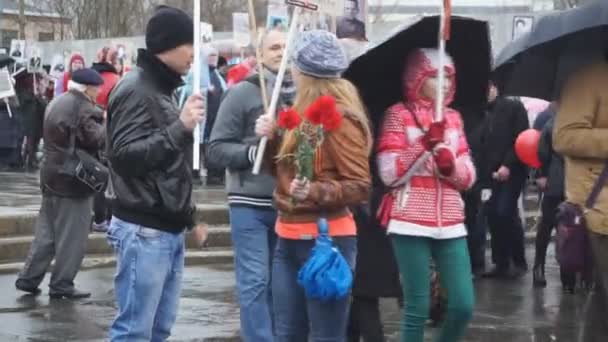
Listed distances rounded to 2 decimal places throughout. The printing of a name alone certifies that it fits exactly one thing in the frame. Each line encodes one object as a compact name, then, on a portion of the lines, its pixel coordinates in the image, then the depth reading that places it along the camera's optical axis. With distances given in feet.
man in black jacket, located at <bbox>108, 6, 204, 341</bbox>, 25.50
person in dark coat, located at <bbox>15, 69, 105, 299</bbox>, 45.60
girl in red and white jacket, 27.76
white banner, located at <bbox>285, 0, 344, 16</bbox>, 27.44
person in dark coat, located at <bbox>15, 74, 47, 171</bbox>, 106.44
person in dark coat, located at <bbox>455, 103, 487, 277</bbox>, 50.27
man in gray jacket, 30.31
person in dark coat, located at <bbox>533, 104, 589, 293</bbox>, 47.54
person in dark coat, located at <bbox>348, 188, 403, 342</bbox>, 32.72
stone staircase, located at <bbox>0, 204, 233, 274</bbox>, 54.59
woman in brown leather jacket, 25.82
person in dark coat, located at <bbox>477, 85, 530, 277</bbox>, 52.03
